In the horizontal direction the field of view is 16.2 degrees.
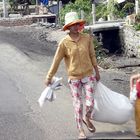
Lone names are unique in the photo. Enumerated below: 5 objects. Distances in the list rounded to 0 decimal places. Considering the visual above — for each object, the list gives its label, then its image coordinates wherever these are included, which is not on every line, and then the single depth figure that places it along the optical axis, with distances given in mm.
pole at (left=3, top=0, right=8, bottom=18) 32656
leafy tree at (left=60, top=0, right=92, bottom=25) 26266
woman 6723
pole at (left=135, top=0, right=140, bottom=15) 21638
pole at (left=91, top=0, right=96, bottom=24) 23831
